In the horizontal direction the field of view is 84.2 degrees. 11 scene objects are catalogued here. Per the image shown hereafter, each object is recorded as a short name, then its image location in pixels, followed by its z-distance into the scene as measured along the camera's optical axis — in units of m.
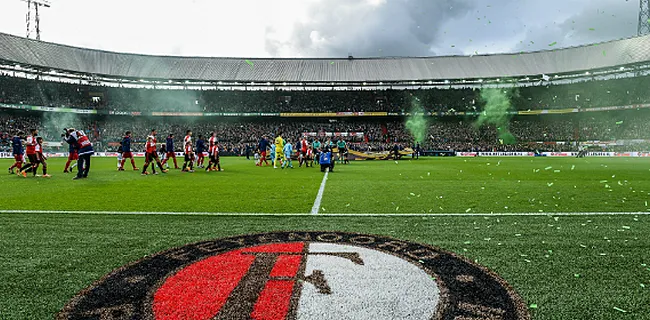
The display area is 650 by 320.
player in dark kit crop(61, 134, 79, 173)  14.74
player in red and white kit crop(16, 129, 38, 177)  12.99
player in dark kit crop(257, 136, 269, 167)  21.00
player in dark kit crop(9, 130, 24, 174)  13.70
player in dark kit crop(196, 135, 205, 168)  18.08
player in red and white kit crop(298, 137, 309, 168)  20.50
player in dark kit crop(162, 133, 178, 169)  16.70
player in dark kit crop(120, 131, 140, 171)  15.69
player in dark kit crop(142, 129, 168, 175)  14.24
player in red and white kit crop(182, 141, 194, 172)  16.47
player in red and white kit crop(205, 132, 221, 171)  17.16
